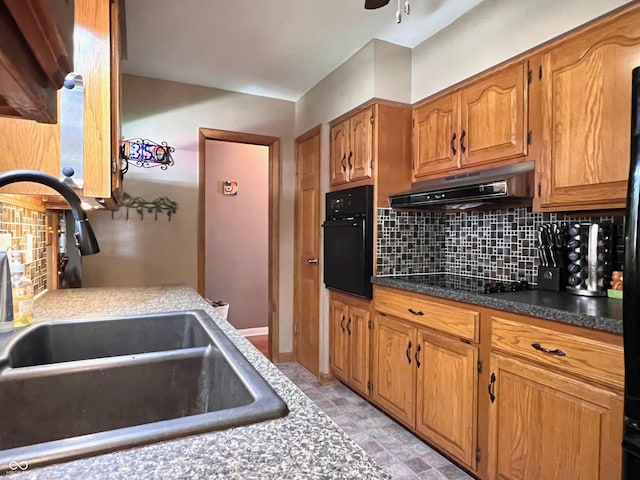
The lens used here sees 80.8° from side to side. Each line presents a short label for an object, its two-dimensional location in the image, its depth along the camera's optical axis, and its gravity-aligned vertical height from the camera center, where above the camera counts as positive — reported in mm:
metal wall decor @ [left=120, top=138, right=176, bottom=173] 2805 +609
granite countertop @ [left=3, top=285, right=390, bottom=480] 431 -278
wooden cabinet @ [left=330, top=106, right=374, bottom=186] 2582 +624
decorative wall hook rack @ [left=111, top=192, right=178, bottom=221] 3027 +226
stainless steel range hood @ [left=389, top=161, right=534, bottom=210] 1806 +224
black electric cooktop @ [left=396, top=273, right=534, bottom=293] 1906 -286
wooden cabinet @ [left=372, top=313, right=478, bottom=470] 1797 -820
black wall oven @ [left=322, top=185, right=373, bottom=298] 2525 -56
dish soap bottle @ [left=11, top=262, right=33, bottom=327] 1146 -207
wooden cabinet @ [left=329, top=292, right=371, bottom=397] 2617 -796
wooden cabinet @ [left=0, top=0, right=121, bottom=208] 1079 +302
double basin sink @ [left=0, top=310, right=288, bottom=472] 689 -336
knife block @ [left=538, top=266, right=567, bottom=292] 1848 -226
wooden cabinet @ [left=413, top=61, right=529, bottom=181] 1935 +628
